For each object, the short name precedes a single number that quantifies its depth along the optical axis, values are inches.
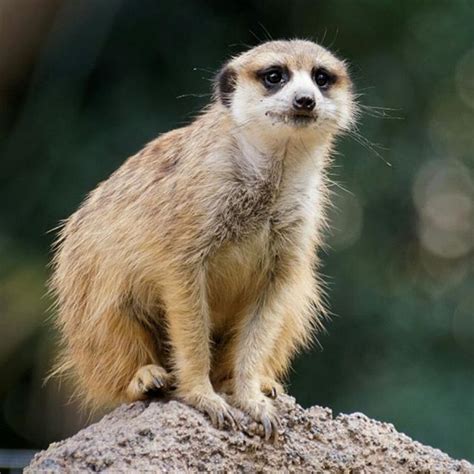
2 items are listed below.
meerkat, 285.9
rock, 247.6
